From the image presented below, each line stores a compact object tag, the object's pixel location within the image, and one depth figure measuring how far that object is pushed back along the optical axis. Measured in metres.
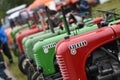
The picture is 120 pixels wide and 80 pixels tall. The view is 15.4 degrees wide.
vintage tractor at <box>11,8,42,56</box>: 16.56
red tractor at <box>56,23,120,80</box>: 7.12
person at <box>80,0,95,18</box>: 20.51
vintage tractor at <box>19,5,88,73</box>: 11.01
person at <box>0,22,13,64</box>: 16.45
